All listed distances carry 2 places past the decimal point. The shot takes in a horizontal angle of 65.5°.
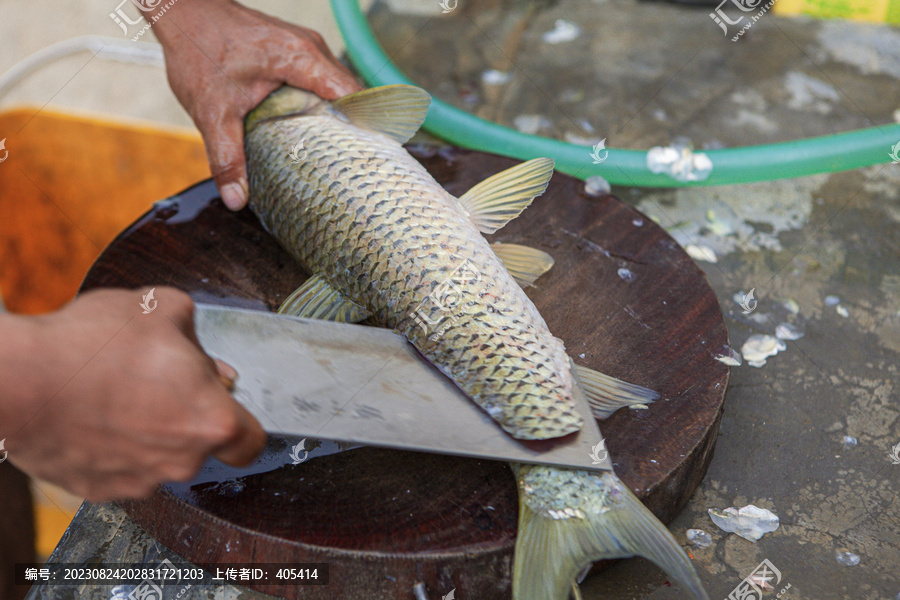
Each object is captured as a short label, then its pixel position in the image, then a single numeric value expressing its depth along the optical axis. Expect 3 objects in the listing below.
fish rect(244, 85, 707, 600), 0.85
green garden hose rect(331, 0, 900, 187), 1.52
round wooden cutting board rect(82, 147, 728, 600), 0.91
